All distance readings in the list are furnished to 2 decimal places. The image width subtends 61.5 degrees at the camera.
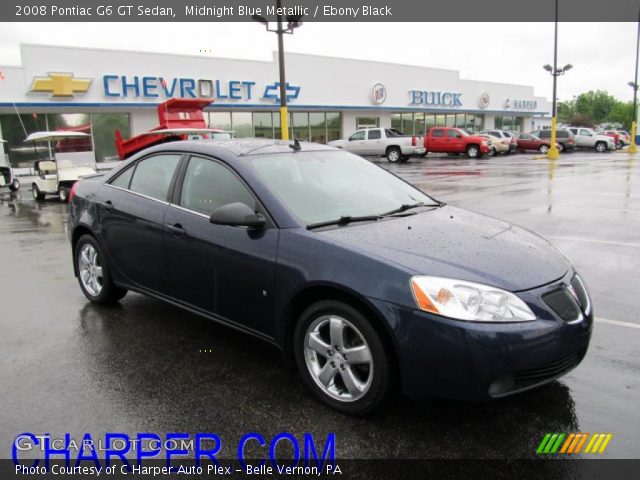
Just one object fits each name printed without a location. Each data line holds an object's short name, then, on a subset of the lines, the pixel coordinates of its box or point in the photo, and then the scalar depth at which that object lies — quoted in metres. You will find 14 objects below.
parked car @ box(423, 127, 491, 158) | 30.89
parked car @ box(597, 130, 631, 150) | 42.47
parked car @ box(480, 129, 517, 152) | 33.95
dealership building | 22.38
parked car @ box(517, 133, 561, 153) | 36.41
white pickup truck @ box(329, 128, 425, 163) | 28.30
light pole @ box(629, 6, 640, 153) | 36.29
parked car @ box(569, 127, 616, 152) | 37.94
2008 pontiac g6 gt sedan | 2.81
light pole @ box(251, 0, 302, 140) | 15.91
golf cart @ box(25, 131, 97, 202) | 14.84
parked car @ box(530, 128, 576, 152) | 37.38
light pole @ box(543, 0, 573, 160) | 28.77
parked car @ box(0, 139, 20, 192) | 17.56
